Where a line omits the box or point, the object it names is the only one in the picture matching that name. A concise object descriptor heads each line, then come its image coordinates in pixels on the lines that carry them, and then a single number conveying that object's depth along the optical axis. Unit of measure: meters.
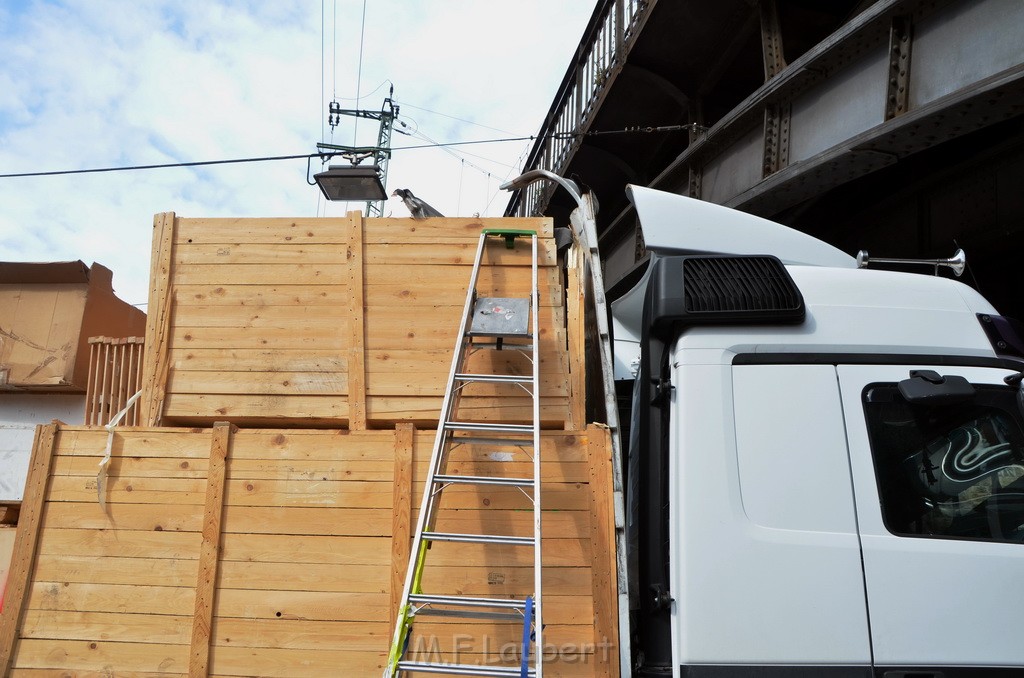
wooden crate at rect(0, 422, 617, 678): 3.36
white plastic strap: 3.62
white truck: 2.62
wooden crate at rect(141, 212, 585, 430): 3.93
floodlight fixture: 5.15
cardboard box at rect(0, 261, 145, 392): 5.96
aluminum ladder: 2.71
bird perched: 4.54
